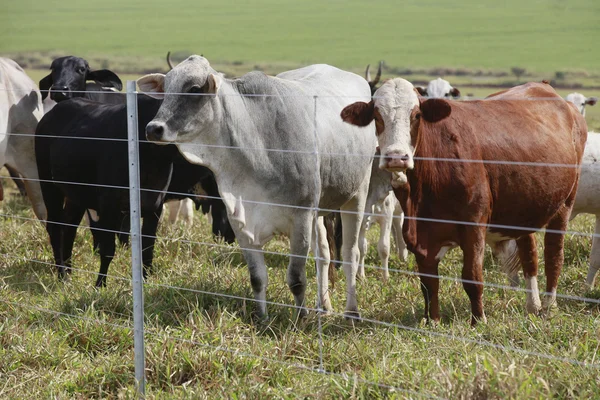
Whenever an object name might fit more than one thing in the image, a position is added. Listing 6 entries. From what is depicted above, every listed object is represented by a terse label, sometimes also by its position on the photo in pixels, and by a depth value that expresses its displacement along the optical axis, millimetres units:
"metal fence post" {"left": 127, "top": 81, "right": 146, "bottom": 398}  8422
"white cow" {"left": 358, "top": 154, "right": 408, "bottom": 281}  14281
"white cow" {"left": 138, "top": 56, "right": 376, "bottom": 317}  10086
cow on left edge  16156
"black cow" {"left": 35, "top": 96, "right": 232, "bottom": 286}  12789
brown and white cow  9805
